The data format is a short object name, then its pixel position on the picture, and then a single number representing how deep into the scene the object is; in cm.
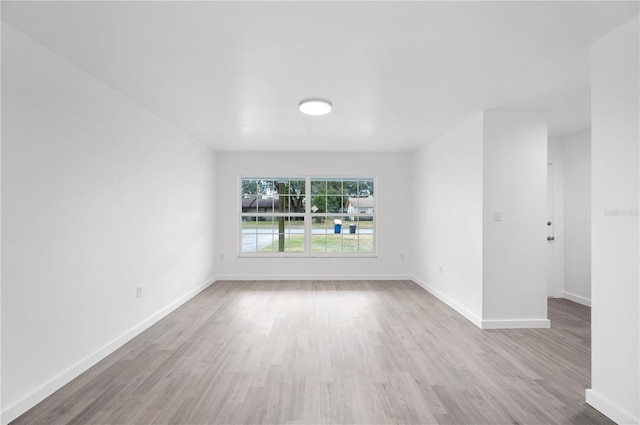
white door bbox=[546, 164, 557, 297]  521
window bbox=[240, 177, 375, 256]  661
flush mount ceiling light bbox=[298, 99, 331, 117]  337
